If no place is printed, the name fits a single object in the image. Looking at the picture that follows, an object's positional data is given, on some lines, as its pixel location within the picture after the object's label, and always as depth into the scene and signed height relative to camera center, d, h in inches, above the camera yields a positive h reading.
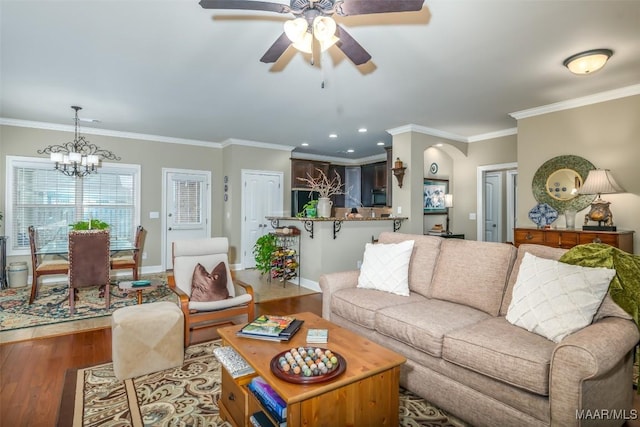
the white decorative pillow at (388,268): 111.7 -19.0
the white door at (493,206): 281.0 +6.6
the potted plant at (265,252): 204.0 -23.4
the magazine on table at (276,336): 75.8 -27.9
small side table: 126.3 -28.3
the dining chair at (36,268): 161.6 -26.9
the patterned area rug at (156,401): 75.7 -46.5
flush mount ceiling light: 113.4 +53.1
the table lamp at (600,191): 142.3 +9.9
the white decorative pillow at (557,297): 68.4 -18.1
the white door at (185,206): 254.4 +5.7
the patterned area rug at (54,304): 142.0 -44.6
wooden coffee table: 55.3 -31.1
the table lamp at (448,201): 252.4 +9.7
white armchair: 115.8 -27.2
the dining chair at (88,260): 149.1 -21.3
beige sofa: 58.6 -27.7
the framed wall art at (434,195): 245.3 +14.0
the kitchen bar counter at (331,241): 194.7 -16.9
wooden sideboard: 137.6 -10.3
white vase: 195.2 +3.8
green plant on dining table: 173.3 -6.6
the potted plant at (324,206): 195.2 +4.4
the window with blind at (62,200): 207.8 +9.1
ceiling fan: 67.9 +42.6
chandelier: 187.2 +33.6
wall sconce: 217.5 +28.8
